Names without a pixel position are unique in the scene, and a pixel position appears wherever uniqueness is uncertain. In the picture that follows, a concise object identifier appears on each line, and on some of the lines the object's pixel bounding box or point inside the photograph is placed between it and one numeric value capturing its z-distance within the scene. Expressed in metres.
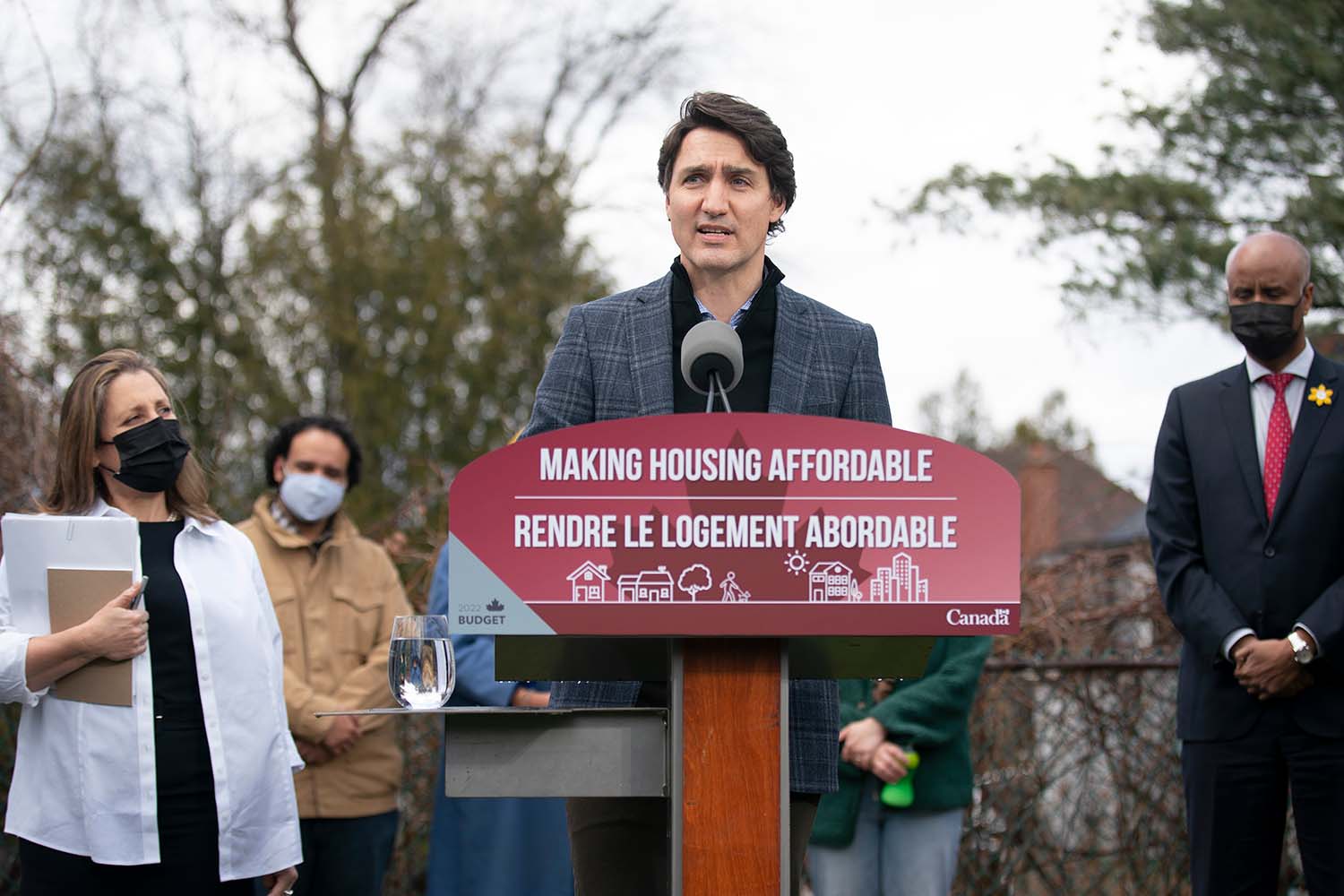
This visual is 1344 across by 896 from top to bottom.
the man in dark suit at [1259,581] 3.95
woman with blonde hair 3.51
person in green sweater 4.78
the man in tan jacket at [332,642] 5.09
